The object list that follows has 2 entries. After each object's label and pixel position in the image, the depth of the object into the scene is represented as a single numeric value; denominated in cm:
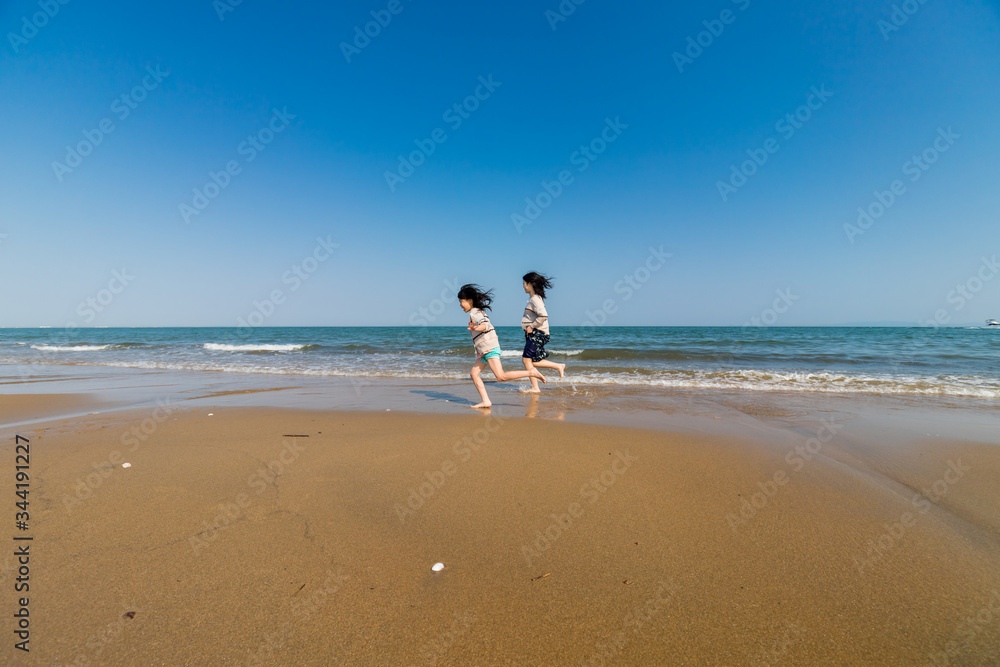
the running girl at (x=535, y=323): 726
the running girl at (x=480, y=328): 635
